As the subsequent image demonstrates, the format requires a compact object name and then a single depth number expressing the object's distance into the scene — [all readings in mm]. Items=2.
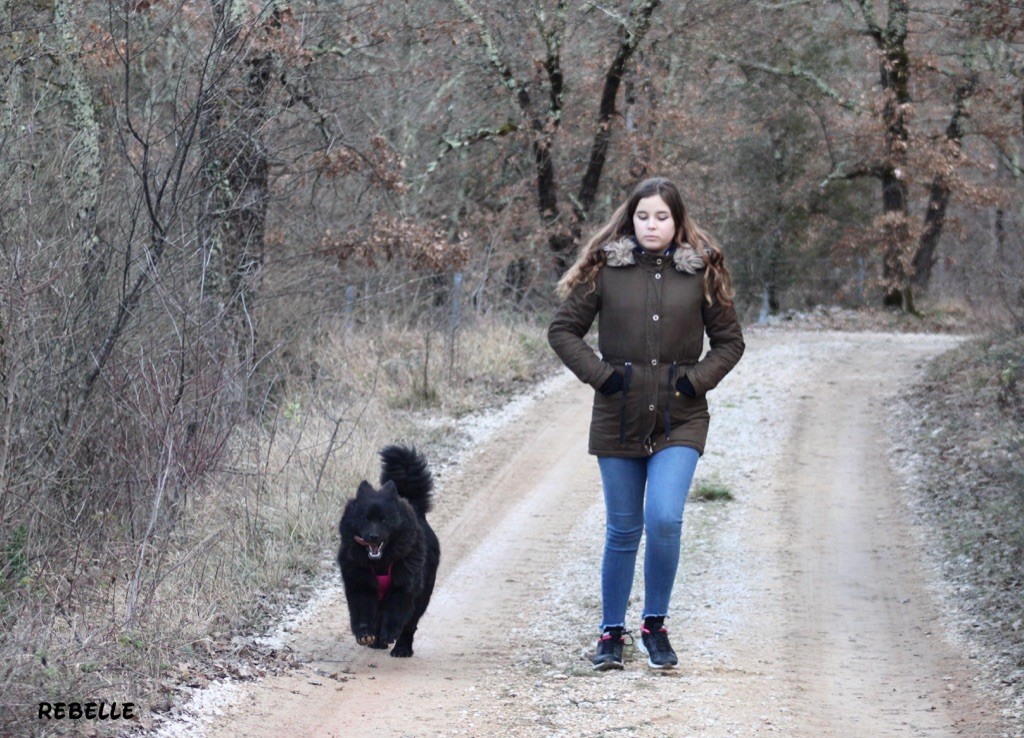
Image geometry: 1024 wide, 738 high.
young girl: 12234
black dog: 12727
